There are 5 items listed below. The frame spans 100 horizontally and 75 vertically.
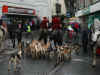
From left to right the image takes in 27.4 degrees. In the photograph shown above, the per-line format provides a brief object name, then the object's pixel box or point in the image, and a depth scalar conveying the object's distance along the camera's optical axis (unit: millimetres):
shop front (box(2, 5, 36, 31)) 26172
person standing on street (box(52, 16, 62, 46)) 12750
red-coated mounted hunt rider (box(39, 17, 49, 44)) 13297
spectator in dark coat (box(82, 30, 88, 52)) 14801
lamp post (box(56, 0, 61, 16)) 43222
